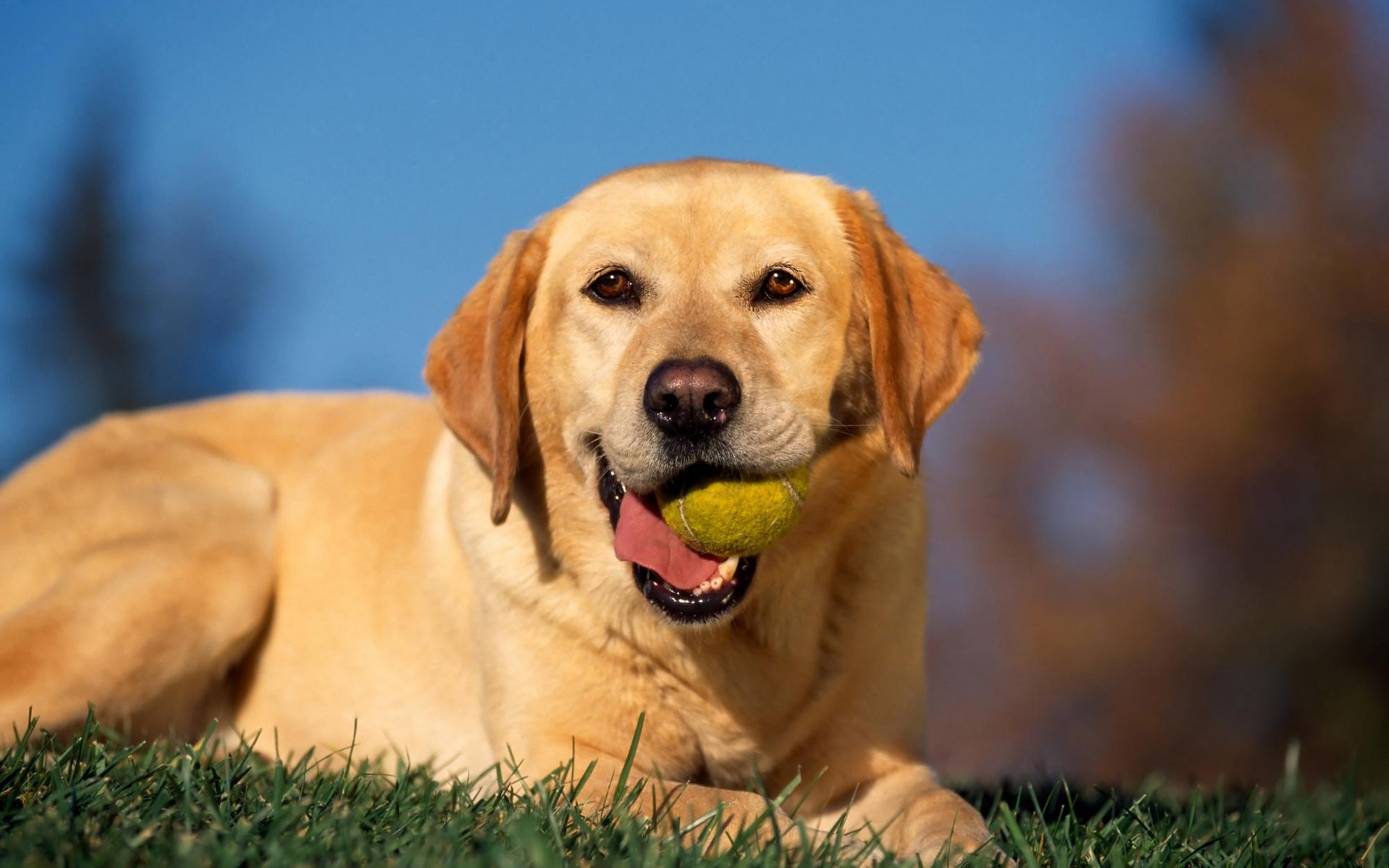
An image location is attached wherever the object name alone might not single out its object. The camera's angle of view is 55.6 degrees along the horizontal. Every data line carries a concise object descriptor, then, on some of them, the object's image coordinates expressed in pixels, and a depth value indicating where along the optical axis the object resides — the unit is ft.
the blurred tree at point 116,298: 93.09
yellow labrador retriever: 11.14
